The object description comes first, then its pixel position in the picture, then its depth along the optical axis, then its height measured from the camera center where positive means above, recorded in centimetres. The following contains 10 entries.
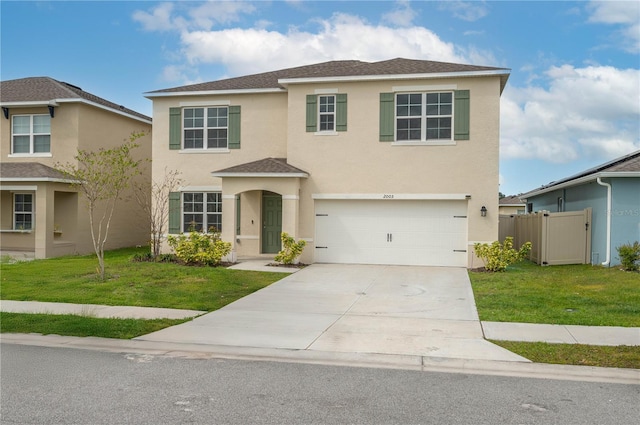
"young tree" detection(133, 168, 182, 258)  2112 +47
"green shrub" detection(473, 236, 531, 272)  1705 -131
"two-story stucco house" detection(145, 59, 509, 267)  1823 +170
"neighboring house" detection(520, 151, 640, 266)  1734 +20
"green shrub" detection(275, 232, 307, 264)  1800 -131
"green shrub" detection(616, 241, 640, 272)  1622 -126
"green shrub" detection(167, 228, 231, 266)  1788 -133
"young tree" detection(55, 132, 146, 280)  2155 +28
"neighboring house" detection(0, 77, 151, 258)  2139 +230
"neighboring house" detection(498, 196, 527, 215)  4697 +62
